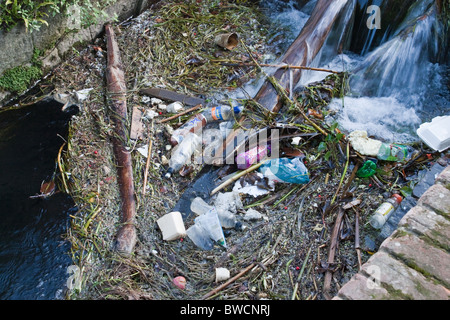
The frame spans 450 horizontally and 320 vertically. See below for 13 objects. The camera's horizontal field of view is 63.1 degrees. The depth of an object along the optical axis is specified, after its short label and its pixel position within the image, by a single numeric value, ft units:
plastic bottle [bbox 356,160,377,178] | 9.99
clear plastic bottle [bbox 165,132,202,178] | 10.79
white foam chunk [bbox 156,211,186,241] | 9.21
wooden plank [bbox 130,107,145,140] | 11.35
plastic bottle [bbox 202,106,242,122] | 11.83
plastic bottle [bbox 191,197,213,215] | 9.94
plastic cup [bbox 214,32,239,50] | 14.33
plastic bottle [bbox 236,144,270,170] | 10.64
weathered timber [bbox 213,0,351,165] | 12.00
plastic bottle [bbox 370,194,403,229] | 8.75
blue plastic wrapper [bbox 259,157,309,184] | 10.15
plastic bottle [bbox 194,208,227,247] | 9.18
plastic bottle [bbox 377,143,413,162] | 10.30
